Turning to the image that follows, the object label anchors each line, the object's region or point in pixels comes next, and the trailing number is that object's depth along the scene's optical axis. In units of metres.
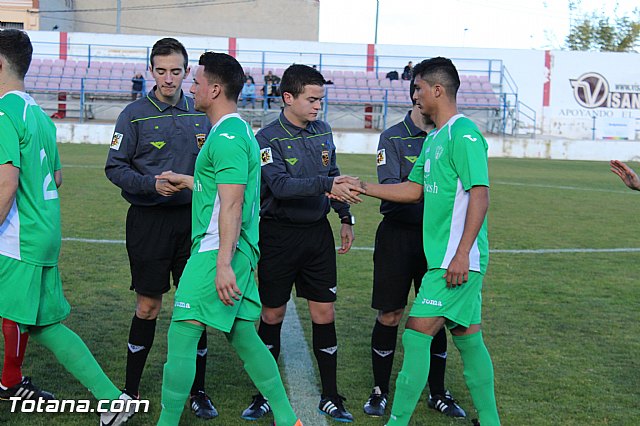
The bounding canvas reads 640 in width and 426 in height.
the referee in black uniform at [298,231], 4.75
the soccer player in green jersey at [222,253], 3.75
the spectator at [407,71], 33.69
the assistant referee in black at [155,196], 4.69
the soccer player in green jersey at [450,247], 3.97
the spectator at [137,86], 31.20
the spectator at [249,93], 31.83
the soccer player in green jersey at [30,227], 3.83
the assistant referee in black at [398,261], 4.84
